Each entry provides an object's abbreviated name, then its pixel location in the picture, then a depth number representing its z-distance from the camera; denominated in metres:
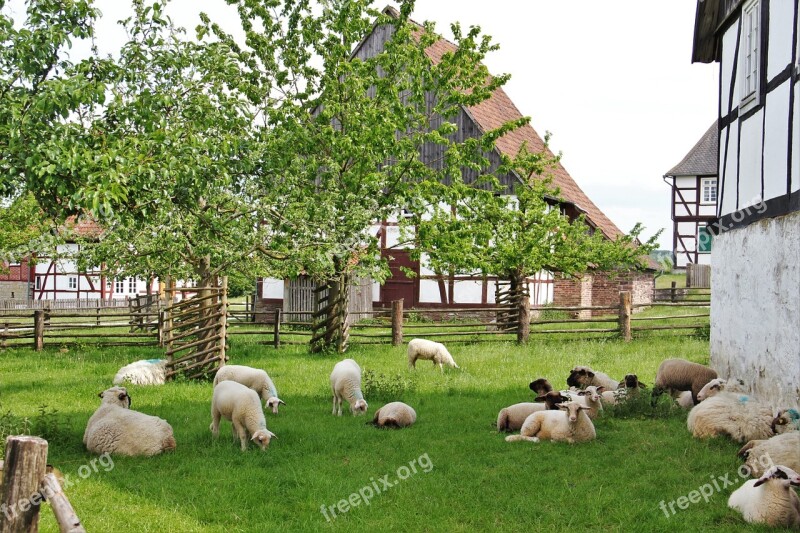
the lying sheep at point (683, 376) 11.69
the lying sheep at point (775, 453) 7.27
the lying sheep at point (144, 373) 14.15
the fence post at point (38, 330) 20.47
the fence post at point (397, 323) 19.84
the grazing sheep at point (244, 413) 9.02
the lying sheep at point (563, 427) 9.09
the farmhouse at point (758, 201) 9.48
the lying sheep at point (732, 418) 8.77
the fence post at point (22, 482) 4.68
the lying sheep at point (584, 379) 11.70
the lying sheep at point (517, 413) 9.83
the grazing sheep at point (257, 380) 11.26
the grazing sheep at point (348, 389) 11.06
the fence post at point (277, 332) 19.77
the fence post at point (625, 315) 20.28
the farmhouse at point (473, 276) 26.69
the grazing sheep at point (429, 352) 15.57
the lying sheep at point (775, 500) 6.20
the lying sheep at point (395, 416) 10.12
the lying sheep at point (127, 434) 8.73
